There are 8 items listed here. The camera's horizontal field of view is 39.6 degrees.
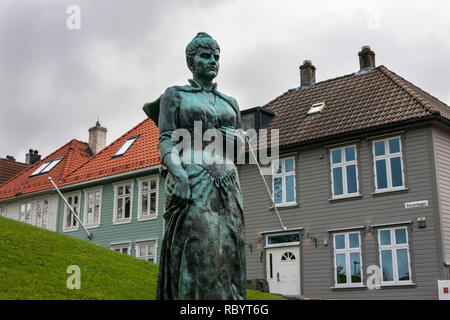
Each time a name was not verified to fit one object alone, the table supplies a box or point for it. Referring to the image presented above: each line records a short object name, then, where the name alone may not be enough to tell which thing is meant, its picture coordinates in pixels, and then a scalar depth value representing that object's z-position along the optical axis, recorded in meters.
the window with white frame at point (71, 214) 34.28
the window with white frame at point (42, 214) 35.75
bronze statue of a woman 4.85
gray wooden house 21.80
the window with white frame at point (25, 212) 36.62
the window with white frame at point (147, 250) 29.81
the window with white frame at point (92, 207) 33.19
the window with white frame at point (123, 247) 31.12
